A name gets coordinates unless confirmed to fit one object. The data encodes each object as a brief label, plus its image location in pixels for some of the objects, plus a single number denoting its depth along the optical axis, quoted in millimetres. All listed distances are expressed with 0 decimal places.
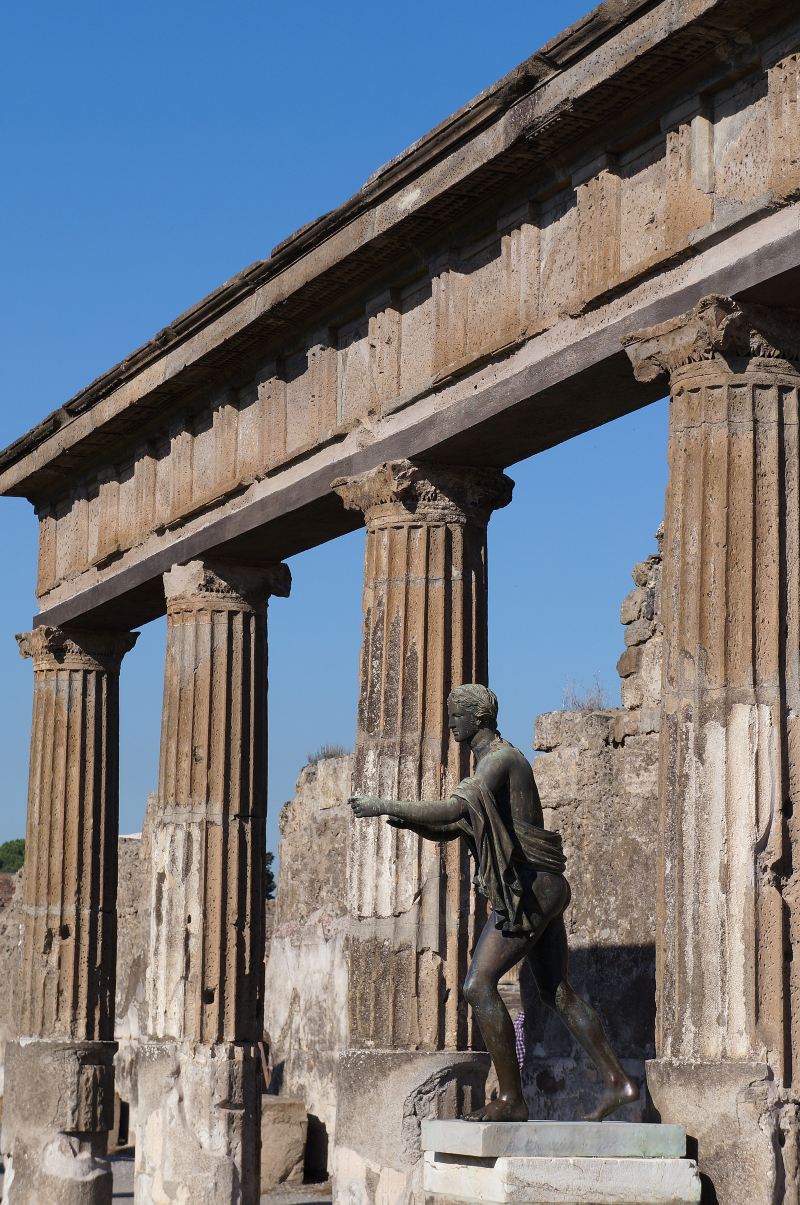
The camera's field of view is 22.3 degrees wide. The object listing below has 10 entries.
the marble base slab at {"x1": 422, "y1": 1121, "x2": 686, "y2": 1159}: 8695
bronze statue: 9414
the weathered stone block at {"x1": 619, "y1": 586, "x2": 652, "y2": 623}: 15557
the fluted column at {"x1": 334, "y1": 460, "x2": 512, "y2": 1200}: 11367
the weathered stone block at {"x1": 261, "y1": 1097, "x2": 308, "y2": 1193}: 18062
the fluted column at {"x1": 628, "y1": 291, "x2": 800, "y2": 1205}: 8758
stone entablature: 9477
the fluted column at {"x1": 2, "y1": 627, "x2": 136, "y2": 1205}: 15875
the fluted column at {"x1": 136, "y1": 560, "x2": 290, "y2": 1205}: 13742
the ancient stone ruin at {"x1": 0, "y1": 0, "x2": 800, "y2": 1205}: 9125
